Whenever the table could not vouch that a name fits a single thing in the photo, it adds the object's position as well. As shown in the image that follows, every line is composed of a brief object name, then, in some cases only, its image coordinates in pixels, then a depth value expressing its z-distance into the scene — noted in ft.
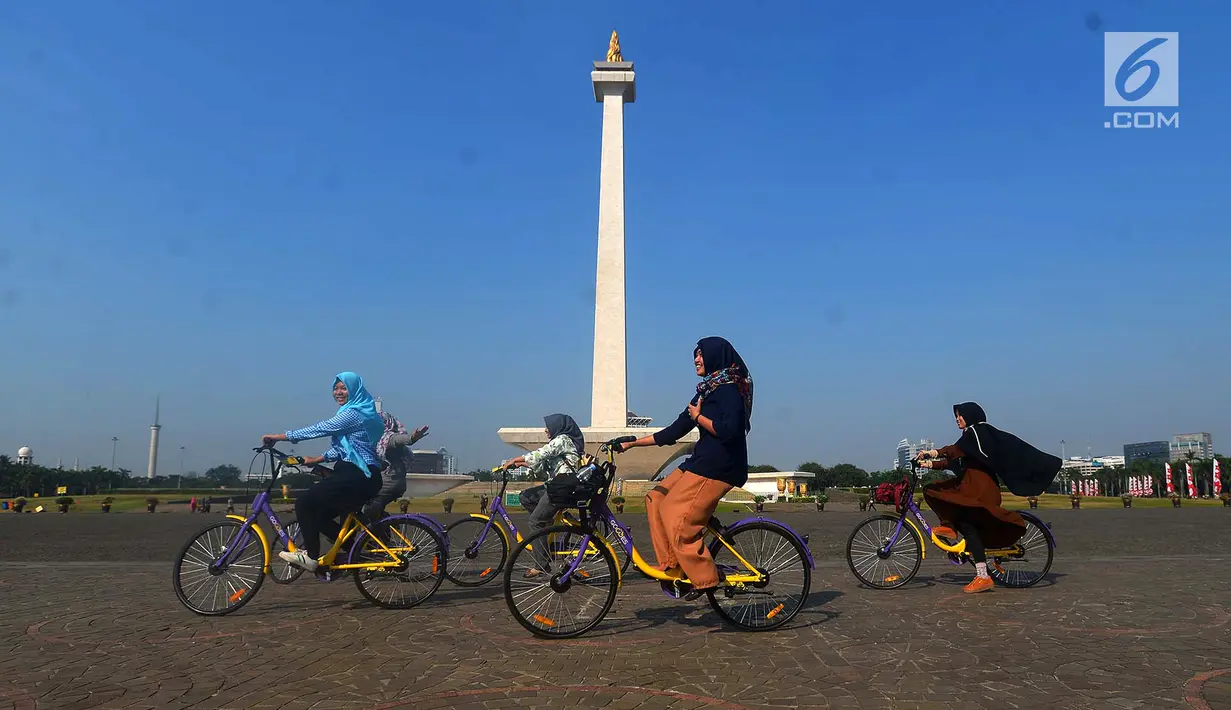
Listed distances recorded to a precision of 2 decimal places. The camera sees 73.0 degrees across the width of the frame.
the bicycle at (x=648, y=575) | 18.08
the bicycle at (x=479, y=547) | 25.18
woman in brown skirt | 24.94
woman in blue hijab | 21.18
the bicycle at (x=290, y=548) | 20.89
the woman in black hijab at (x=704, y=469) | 18.03
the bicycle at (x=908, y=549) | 25.46
